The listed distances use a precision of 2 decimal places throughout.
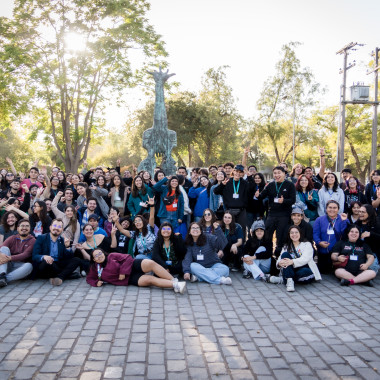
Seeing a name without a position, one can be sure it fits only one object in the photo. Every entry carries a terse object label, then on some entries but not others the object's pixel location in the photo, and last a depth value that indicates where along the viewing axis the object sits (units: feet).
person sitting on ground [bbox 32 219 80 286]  22.67
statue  50.52
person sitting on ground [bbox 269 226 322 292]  22.26
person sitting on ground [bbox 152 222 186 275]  23.36
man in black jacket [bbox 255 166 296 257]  25.57
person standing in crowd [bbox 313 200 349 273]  25.12
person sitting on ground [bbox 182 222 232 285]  23.03
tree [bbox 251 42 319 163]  121.70
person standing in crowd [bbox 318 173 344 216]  27.68
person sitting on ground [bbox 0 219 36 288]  22.18
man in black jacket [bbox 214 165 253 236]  27.86
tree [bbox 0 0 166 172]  56.08
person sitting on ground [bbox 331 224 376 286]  22.53
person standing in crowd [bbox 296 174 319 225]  27.84
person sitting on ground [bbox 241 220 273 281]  24.38
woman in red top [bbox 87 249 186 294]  21.77
